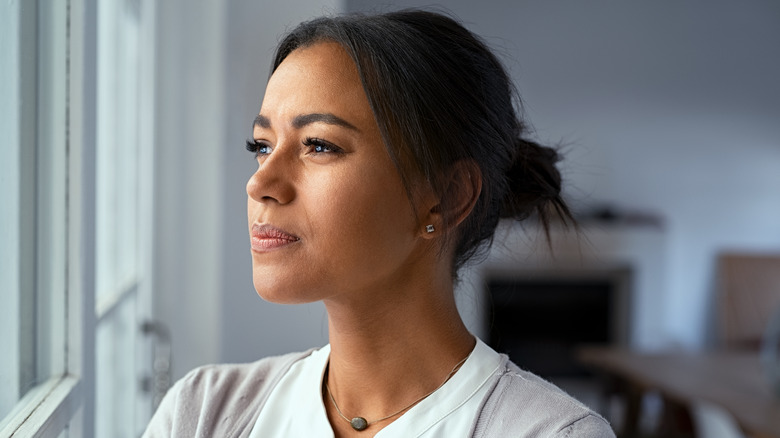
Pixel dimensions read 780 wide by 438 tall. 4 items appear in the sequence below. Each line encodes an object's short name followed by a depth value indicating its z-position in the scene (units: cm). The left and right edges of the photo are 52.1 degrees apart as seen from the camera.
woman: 98
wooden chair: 461
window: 98
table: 260
